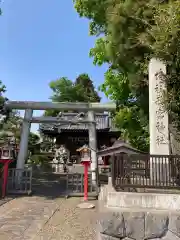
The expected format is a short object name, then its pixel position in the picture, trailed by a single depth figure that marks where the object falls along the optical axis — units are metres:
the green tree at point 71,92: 27.46
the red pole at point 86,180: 7.59
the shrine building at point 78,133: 15.63
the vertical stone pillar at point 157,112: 4.75
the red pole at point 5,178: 7.89
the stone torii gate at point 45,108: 9.19
